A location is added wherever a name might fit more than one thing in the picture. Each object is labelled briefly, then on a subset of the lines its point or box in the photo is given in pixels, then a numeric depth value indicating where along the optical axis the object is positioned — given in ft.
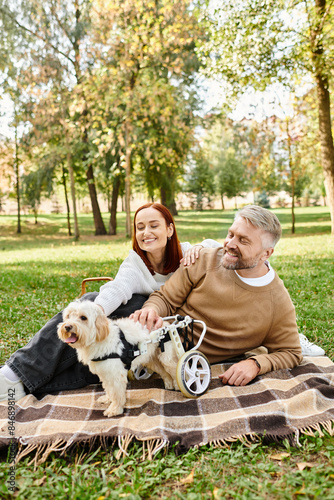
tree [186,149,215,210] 151.95
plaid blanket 8.68
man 10.77
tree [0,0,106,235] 51.08
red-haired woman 10.78
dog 8.89
